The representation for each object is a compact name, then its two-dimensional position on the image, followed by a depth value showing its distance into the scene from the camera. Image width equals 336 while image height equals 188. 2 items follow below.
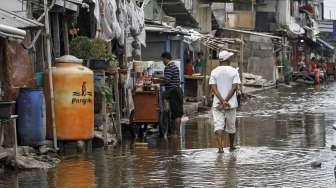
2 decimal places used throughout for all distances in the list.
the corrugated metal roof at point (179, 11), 28.36
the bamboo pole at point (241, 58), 34.22
